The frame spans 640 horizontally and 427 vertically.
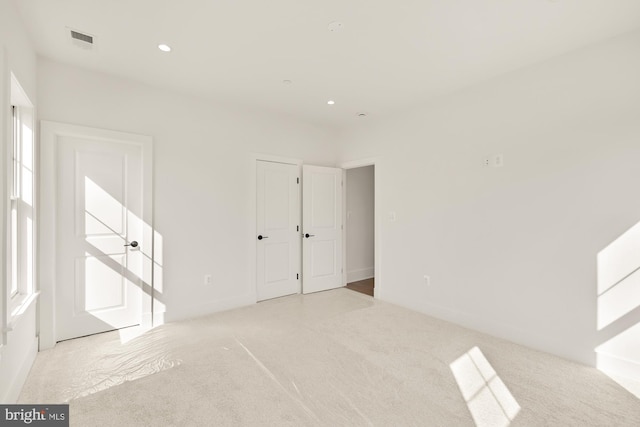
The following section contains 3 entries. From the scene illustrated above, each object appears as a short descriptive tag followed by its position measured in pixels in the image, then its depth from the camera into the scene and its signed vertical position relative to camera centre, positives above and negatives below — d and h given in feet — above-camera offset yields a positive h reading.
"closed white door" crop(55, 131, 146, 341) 10.00 -0.81
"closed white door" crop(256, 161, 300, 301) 14.44 -0.85
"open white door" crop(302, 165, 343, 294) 15.80 -0.83
